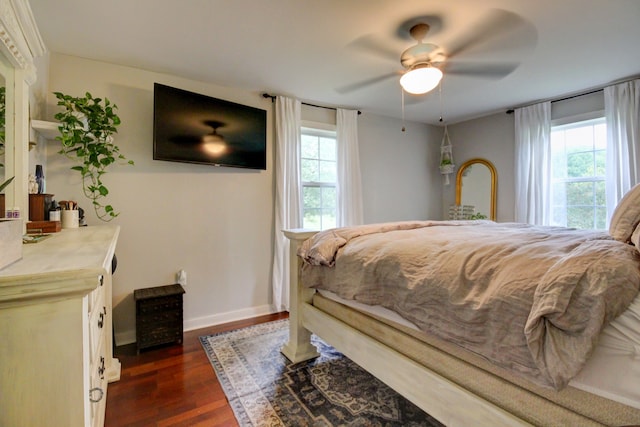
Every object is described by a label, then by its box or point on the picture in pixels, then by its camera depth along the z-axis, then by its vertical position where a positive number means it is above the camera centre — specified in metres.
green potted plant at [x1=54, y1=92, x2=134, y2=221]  2.05 +0.55
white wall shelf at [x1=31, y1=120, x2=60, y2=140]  1.91 +0.58
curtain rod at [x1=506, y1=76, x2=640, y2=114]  2.83 +1.28
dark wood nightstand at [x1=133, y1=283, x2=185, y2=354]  2.33 -0.81
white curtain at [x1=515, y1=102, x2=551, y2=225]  3.41 +0.60
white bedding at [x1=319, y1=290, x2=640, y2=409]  0.77 -0.40
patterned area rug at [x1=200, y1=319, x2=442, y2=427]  1.59 -1.07
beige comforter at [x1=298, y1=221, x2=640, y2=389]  0.81 -0.25
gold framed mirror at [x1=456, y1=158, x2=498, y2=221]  3.99 +0.40
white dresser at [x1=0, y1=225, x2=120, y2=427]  0.68 -0.30
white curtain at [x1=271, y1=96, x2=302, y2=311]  3.19 +0.30
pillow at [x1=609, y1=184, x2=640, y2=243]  1.07 -0.01
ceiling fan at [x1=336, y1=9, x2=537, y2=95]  1.95 +1.25
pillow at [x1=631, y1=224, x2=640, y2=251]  0.92 -0.08
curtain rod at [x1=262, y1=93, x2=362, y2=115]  3.16 +1.28
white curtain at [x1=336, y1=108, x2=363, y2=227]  3.64 +0.56
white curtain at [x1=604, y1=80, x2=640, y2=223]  2.81 +0.73
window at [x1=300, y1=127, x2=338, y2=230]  3.55 +0.46
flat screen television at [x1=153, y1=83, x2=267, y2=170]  2.52 +0.78
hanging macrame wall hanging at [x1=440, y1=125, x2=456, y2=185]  4.34 +0.84
